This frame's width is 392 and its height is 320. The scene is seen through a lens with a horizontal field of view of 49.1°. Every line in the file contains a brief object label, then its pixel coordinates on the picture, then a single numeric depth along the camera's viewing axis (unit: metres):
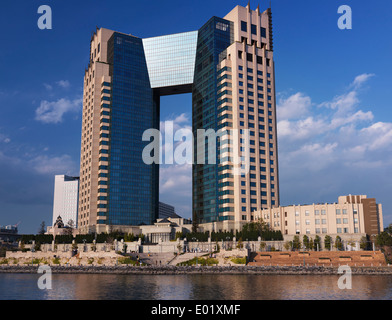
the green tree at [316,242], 153.94
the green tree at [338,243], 149.88
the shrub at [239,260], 133.88
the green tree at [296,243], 154.38
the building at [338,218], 156.00
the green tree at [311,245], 152.40
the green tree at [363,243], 150.75
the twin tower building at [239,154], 184.75
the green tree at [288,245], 154.62
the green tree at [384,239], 137.62
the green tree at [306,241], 153.93
